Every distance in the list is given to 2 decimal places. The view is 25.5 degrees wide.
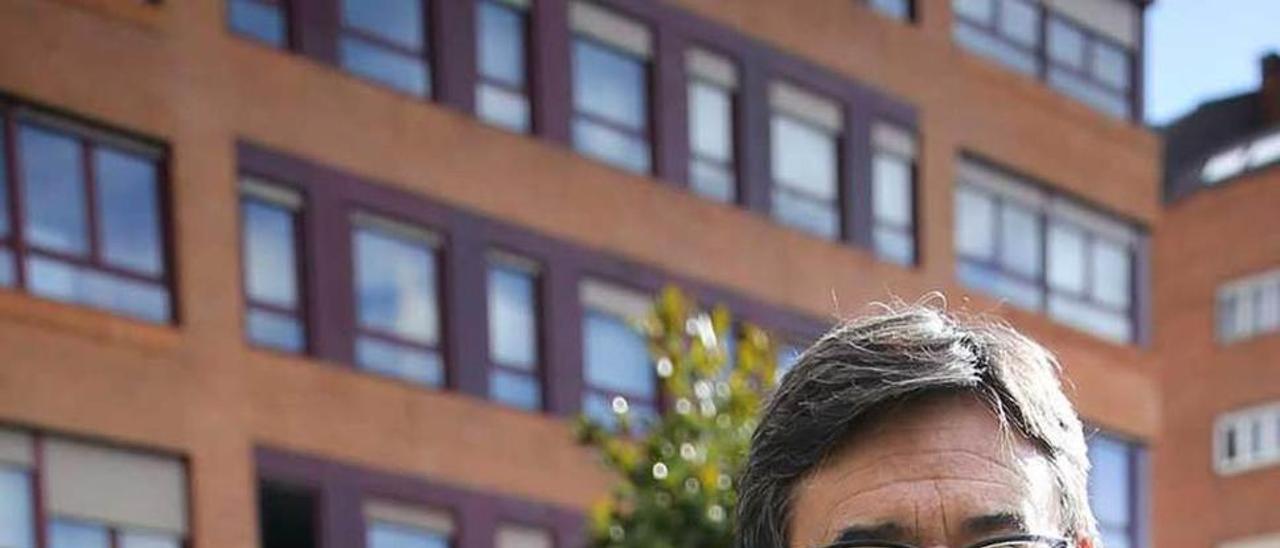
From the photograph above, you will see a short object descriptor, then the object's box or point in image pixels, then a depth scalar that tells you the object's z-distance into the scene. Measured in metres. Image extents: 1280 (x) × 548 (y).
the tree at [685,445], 11.12
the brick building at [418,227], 17.83
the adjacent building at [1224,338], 38.84
